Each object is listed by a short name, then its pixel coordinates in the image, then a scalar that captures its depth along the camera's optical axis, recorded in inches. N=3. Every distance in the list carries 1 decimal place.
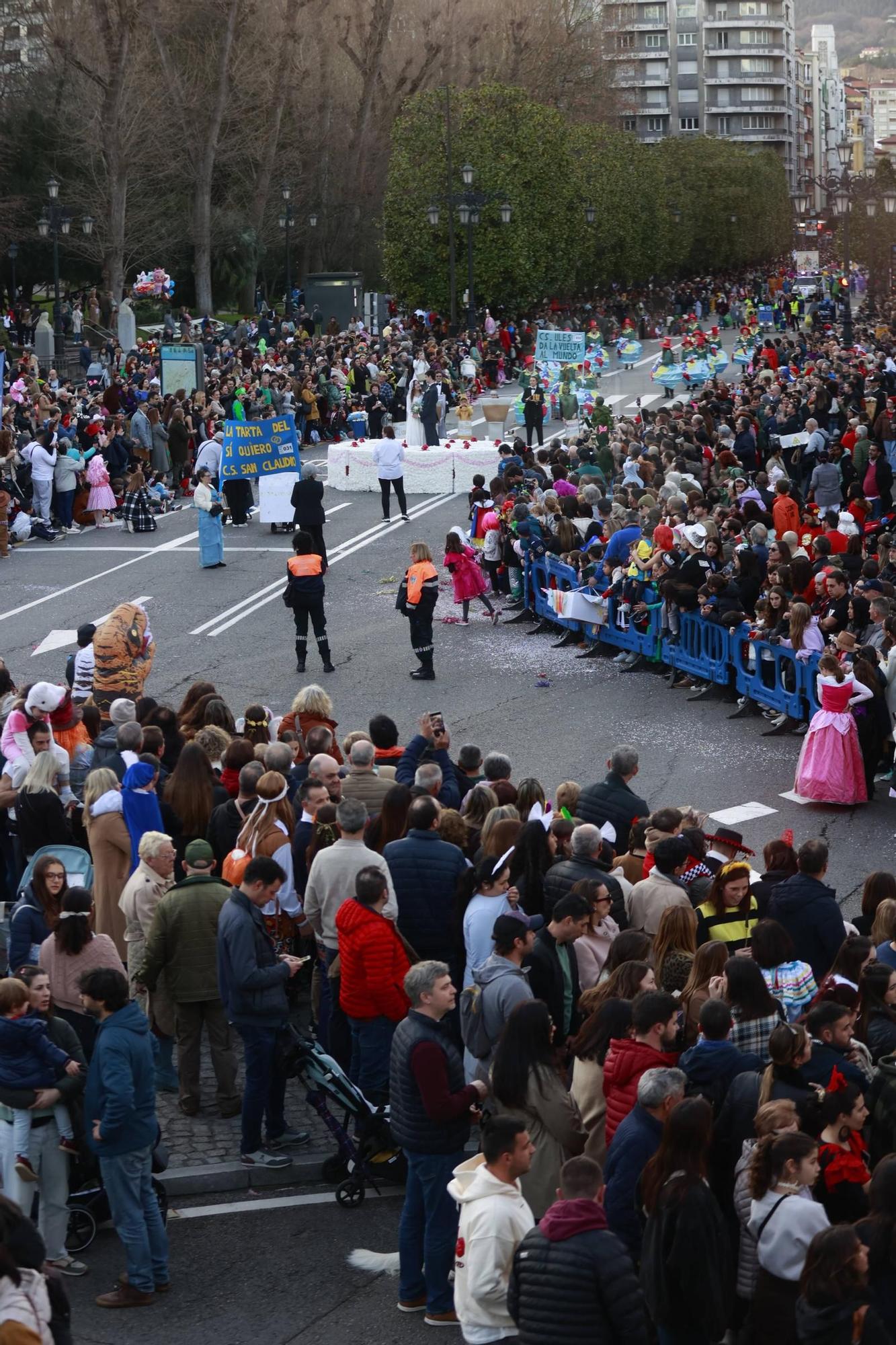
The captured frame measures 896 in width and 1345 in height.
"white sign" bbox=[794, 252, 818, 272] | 3191.4
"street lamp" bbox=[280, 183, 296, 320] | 2217.0
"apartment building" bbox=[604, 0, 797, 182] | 6899.6
